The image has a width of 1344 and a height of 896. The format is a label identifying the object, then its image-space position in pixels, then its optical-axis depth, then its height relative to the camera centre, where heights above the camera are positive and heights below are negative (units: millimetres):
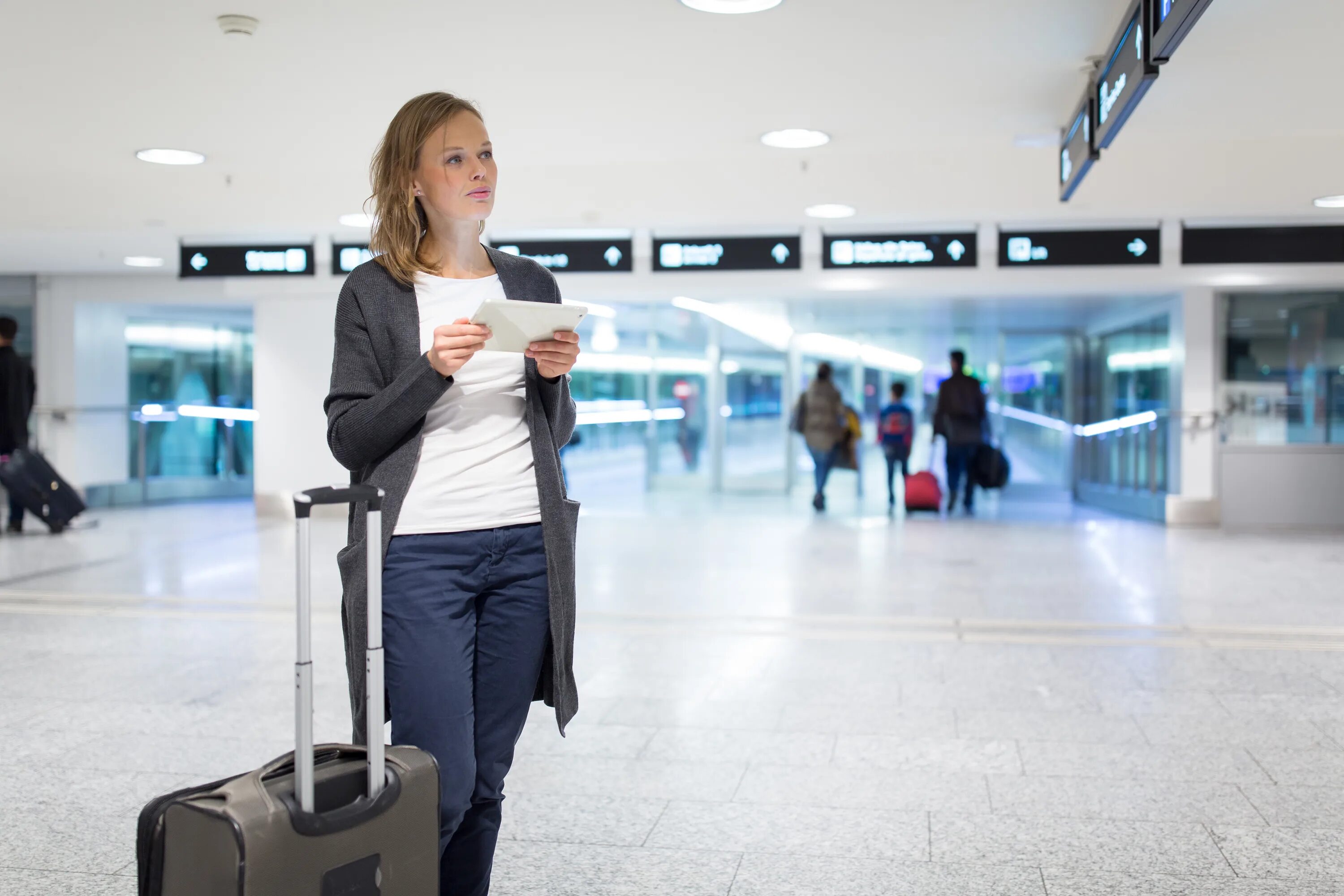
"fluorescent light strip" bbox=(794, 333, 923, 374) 16938 +938
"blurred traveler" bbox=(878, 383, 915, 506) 14102 -160
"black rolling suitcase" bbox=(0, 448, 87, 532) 10836 -626
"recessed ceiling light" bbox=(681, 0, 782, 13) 4688 +1615
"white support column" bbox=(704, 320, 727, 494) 16594 +158
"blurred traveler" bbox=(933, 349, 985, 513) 13227 +7
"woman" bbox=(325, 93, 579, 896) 2033 -110
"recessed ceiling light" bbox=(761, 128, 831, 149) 7027 +1651
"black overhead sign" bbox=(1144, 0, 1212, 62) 3373 +1156
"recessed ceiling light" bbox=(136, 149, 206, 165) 7453 +1647
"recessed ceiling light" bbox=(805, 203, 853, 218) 9734 +1696
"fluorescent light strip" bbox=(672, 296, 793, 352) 16469 +1286
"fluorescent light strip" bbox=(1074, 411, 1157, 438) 12828 -114
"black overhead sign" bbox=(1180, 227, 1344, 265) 8414 +1190
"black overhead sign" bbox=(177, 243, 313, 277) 10164 +1344
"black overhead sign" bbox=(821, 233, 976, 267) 9109 +1273
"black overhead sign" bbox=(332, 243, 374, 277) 10273 +1394
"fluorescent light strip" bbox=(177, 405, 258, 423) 15664 +76
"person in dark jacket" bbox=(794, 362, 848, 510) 13781 -80
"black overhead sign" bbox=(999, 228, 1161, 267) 8680 +1234
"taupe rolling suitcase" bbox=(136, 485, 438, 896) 1685 -594
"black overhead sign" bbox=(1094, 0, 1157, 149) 4016 +1237
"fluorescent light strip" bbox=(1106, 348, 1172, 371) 12828 +632
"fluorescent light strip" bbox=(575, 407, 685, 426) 18391 -6
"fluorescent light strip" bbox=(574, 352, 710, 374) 17250 +777
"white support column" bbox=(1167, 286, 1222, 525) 11820 +86
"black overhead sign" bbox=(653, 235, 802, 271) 9273 +1283
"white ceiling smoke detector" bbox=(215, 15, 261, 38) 4879 +1616
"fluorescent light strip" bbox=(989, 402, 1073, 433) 16938 -34
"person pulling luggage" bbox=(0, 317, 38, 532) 10586 +202
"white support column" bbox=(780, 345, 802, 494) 16297 +235
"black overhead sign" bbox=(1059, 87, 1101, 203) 5335 +1287
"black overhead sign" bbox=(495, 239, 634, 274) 9617 +1334
